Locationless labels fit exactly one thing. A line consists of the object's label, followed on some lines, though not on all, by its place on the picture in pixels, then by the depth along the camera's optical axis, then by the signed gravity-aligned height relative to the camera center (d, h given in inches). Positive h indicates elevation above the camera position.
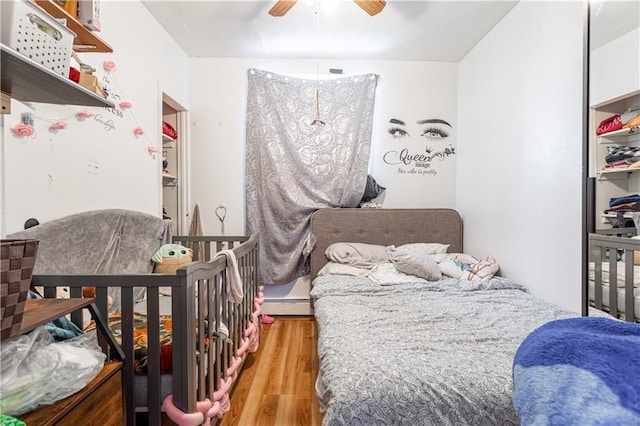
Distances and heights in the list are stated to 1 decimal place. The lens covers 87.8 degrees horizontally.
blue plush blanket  20.6 -11.3
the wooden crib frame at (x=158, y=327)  44.9 -16.2
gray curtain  119.5 +20.2
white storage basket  33.2 +19.1
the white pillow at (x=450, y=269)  98.0 -17.1
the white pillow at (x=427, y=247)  112.2 -12.1
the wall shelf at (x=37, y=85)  33.9 +15.3
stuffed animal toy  86.8 -12.6
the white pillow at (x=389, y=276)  93.8 -18.9
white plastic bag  27.5 -14.4
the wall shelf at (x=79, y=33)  42.5 +26.7
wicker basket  27.0 -5.9
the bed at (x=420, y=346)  42.9 -22.0
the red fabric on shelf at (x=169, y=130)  110.1 +27.4
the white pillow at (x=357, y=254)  108.0 -14.1
